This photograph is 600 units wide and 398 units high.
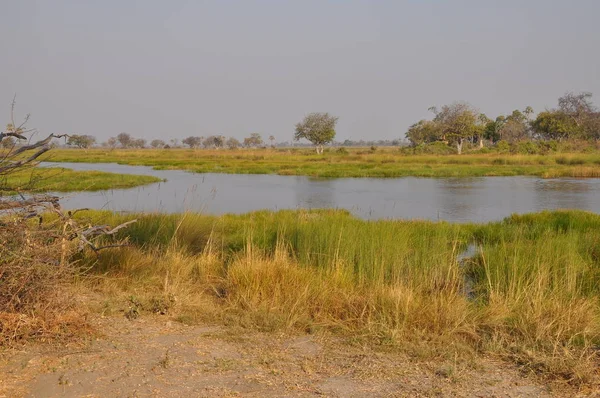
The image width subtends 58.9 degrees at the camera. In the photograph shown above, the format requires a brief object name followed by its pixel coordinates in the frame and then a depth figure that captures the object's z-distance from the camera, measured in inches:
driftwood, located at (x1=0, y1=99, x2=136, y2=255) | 167.0
